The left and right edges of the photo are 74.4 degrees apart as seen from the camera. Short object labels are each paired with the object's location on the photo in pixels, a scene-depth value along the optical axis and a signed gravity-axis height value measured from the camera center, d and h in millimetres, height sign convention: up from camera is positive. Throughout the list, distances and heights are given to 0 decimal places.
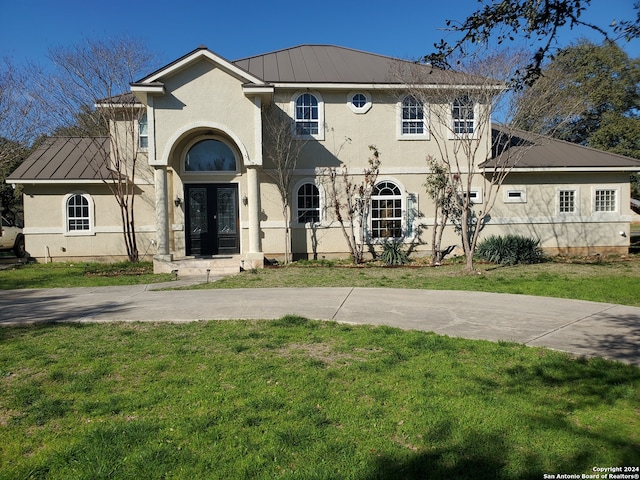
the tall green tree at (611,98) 32375 +10130
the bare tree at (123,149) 15828 +3239
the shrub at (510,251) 15000 -870
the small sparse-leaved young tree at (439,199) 15703 +1081
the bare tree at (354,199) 15785 +1166
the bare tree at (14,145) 16188 +3551
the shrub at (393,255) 15617 -996
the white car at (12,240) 19609 -267
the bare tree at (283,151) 15359 +2944
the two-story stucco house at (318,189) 15922 +1582
